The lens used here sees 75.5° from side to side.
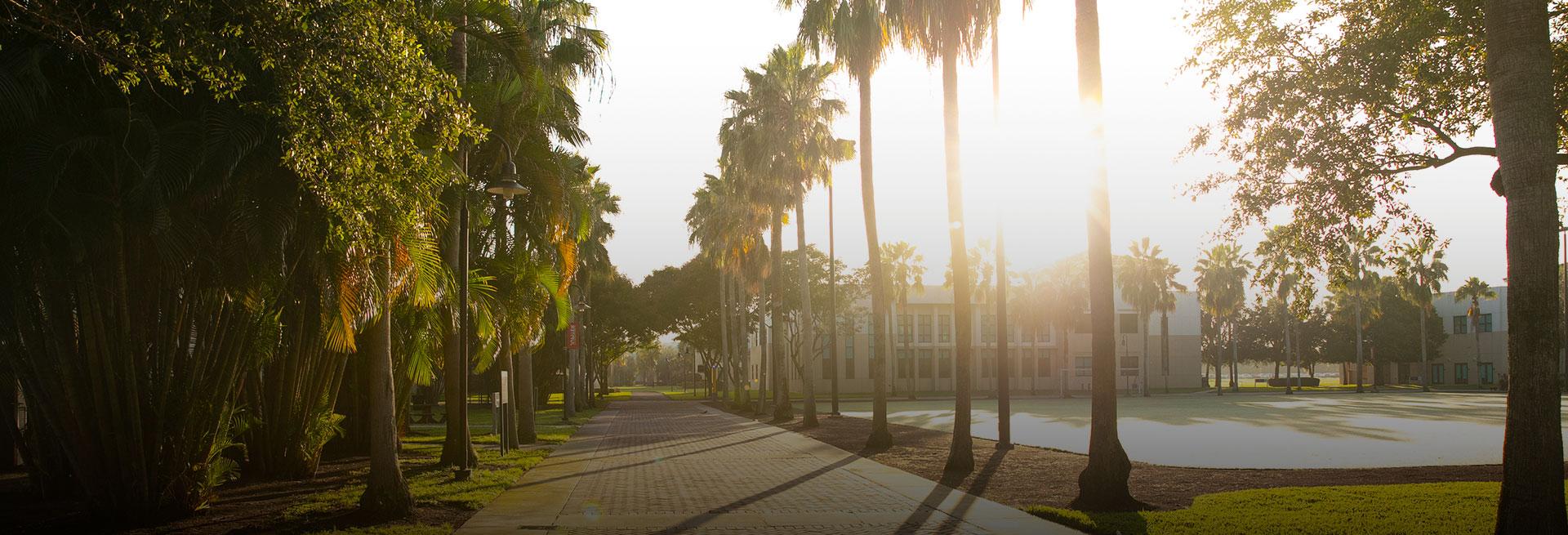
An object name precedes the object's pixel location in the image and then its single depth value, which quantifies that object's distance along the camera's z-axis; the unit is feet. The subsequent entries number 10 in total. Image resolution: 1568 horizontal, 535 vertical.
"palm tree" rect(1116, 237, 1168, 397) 229.45
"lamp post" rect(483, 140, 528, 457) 47.73
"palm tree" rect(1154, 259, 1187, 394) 232.53
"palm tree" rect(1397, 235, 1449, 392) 267.59
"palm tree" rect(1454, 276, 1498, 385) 288.30
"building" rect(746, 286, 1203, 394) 278.26
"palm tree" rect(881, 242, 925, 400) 212.84
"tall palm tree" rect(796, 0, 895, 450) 77.30
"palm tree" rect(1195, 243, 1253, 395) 260.62
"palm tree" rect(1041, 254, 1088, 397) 230.89
